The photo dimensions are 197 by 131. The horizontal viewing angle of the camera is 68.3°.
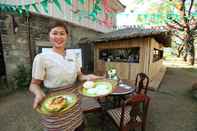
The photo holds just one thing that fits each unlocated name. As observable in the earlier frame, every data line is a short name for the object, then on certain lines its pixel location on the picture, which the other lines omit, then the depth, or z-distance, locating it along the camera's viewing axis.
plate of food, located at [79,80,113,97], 1.37
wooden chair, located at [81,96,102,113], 2.53
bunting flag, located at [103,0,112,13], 7.42
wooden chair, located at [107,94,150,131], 1.78
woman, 1.20
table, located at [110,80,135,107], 2.92
